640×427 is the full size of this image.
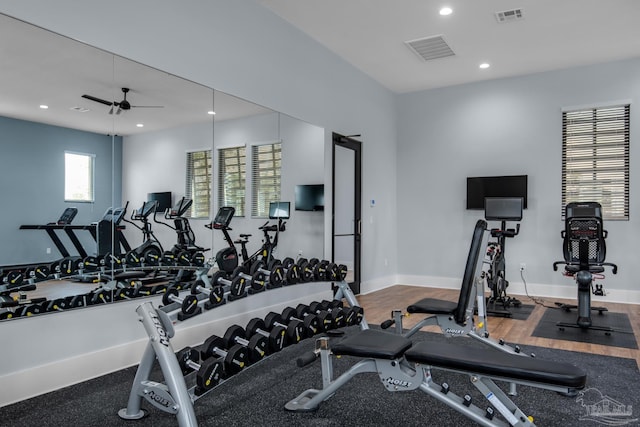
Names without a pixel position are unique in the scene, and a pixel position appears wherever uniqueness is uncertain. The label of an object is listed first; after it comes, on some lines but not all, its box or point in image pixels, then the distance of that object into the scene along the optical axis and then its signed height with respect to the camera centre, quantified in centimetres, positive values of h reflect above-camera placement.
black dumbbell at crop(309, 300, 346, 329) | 311 -81
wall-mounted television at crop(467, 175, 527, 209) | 594 +23
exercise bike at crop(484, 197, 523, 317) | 495 -54
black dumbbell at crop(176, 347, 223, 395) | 211 -84
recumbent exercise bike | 407 -49
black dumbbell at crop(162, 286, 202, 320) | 245 -58
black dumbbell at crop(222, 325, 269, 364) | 242 -81
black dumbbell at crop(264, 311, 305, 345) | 275 -80
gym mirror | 252 +32
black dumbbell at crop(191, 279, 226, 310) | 260 -55
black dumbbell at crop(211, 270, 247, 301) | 274 -53
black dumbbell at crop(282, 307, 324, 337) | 293 -81
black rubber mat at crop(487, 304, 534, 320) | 467 -121
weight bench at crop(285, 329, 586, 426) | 165 -69
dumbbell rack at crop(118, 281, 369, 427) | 193 -85
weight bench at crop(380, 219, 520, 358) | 261 -72
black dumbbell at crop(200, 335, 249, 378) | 226 -82
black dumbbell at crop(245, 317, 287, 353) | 260 -80
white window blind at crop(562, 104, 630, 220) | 547 +61
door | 544 -2
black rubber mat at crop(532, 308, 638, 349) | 372 -118
